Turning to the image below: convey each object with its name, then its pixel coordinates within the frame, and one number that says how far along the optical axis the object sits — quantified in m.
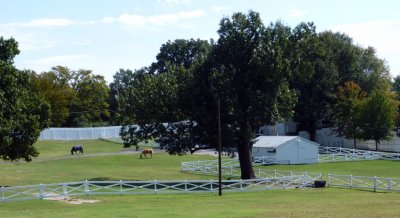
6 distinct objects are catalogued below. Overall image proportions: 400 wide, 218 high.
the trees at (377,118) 80.25
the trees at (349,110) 83.82
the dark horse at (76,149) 77.69
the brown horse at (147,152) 74.88
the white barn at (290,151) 69.62
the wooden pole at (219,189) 39.53
